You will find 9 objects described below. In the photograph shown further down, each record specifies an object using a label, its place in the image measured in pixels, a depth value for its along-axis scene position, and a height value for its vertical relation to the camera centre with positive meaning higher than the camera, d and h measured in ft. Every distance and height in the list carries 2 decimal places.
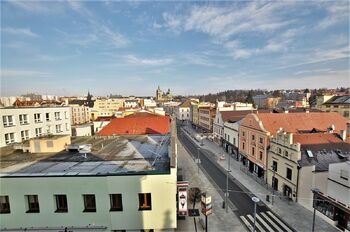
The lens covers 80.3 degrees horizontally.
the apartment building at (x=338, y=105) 191.83 -12.39
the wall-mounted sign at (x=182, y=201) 52.75 -26.96
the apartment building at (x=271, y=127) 108.17 -18.29
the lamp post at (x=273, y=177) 96.07 -39.38
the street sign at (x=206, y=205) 60.54 -32.16
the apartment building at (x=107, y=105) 358.72 -15.02
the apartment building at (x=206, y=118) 224.53 -26.04
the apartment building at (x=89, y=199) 45.83 -22.88
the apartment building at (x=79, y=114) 294.66 -24.45
